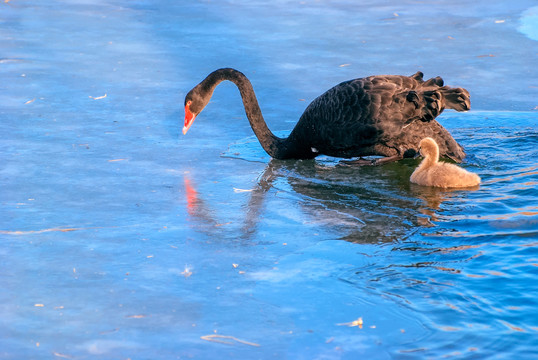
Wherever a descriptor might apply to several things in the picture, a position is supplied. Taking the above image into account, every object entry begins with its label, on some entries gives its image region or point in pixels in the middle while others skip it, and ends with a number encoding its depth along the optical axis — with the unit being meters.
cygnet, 10.77
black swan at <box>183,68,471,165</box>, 11.97
